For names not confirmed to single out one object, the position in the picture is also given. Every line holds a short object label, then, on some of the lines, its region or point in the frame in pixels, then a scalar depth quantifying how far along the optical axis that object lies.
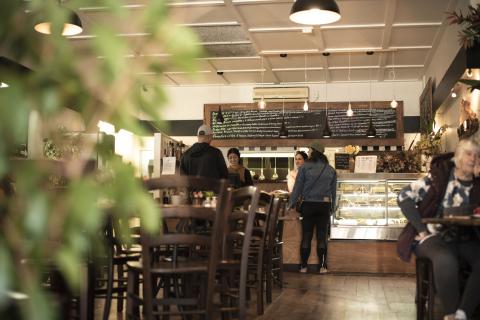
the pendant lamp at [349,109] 11.41
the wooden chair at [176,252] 2.82
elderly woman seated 3.86
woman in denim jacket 7.73
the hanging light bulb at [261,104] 11.34
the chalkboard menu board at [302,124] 12.18
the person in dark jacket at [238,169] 8.65
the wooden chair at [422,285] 4.21
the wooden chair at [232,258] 3.48
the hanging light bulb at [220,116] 12.08
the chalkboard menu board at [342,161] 9.17
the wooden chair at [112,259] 4.01
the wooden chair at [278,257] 6.46
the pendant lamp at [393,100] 11.11
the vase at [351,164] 8.98
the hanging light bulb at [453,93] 7.96
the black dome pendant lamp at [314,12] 5.80
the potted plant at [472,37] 5.74
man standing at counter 6.63
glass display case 7.93
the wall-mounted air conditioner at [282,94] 12.72
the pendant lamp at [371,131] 11.04
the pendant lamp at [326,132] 11.00
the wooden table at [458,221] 3.38
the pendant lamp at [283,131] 11.42
